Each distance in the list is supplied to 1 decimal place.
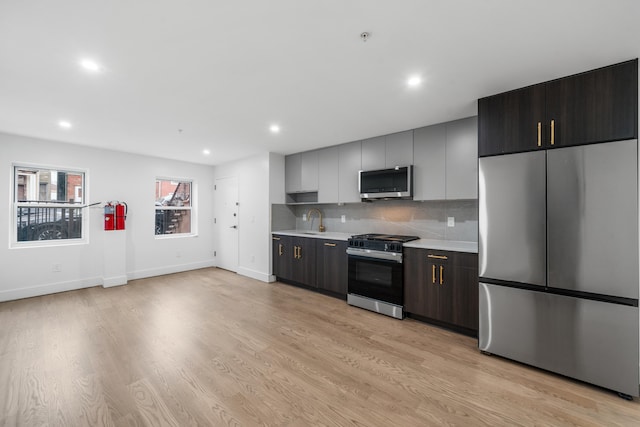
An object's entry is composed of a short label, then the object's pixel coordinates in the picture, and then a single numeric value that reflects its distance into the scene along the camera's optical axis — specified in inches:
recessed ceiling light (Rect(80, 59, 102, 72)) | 79.4
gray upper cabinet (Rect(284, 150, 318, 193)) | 187.5
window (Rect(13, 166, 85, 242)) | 163.9
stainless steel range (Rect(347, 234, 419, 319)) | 132.0
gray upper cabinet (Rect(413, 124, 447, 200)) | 132.4
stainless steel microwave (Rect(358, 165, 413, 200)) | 140.8
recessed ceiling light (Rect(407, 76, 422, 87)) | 90.2
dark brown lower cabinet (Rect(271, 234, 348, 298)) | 159.3
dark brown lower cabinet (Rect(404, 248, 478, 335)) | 111.3
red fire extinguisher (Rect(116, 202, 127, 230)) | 187.0
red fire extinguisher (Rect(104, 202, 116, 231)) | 182.9
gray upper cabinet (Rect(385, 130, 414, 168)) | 143.3
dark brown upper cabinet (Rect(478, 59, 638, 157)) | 78.4
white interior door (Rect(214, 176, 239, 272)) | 226.7
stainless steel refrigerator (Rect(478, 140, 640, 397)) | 77.5
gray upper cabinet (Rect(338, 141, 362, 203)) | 164.1
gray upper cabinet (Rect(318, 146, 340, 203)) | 174.3
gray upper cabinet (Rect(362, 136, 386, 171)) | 153.8
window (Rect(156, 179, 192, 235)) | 223.3
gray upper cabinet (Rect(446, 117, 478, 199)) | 123.3
